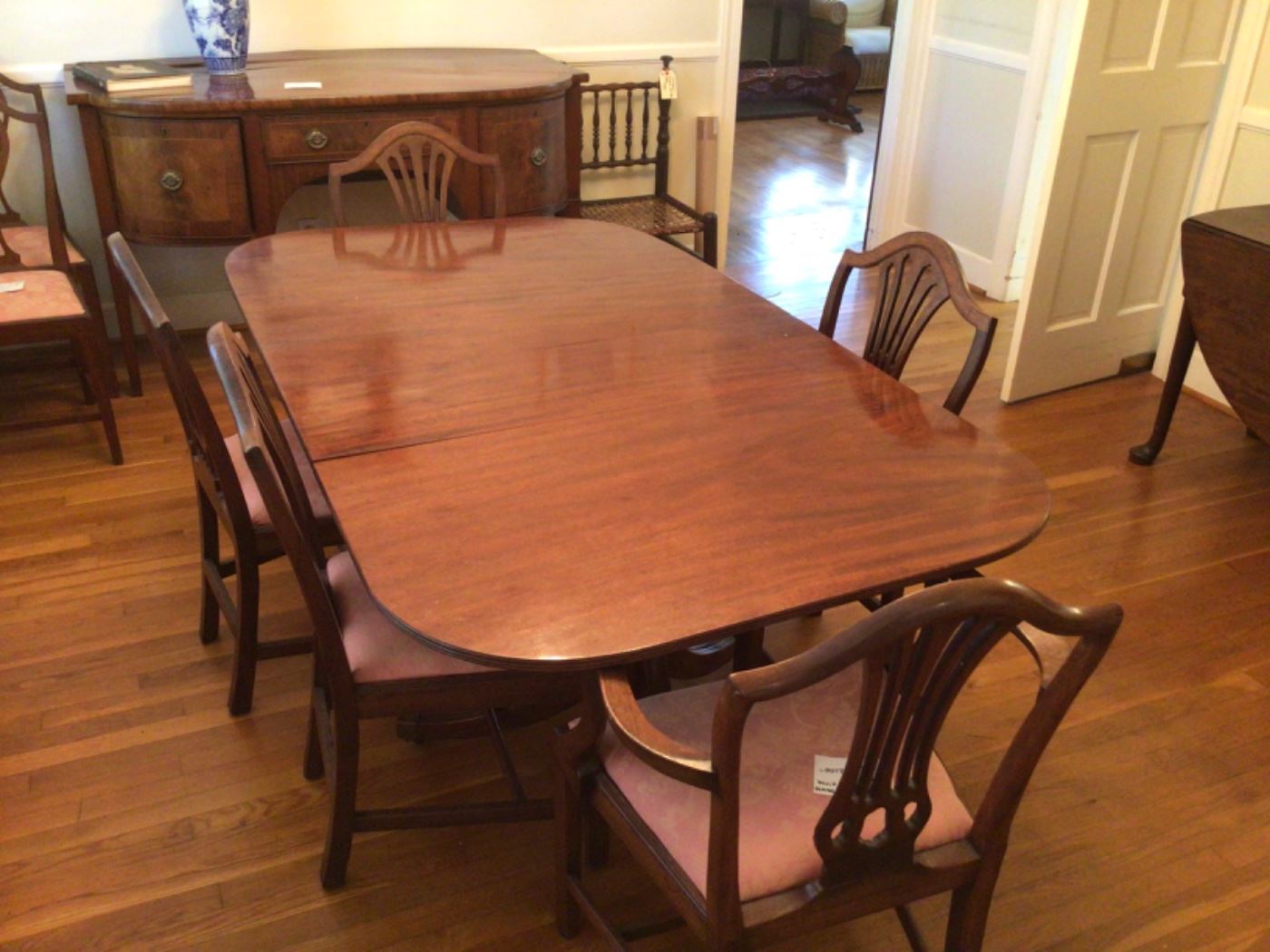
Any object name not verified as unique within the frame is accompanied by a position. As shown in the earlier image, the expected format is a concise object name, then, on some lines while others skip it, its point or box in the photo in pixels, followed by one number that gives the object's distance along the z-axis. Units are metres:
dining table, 1.28
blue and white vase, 3.08
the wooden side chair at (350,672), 1.45
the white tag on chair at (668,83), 3.85
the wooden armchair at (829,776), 1.03
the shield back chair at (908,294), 1.86
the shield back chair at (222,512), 1.71
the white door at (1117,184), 3.04
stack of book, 2.89
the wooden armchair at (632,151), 3.80
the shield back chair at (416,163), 2.58
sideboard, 2.92
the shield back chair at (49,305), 2.71
